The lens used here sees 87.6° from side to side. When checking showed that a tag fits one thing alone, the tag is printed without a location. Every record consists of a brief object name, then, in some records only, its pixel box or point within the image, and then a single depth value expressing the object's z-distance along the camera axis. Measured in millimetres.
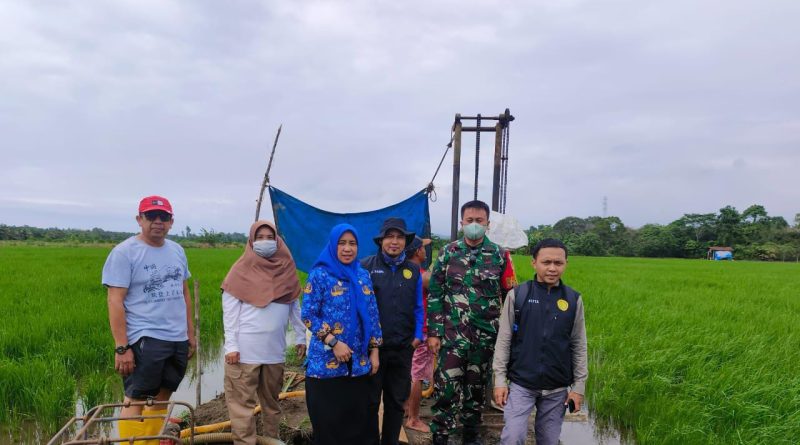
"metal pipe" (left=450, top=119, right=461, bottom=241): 4242
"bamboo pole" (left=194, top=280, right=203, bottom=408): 3557
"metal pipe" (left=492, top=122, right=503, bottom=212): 4207
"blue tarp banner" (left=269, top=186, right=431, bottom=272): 4762
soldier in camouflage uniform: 2789
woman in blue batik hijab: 2291
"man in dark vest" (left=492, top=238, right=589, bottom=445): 2375
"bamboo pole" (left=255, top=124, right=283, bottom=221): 4133
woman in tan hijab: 2600
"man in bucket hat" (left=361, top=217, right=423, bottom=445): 2611
